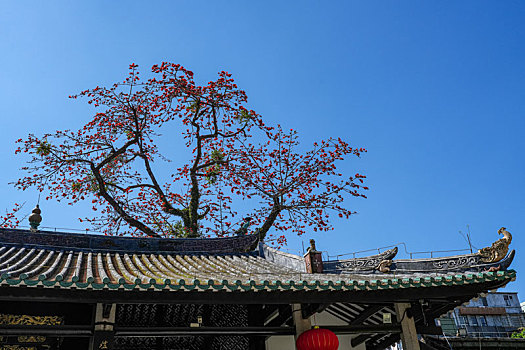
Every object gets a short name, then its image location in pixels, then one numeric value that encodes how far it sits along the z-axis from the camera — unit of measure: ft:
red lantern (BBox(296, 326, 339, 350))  20.47
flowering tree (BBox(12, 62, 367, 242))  47.21
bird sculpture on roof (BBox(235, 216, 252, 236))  34.27
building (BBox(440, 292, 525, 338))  101.04
